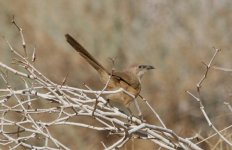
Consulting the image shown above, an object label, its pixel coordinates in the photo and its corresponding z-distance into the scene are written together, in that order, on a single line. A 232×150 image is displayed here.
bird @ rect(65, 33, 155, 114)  7.05
